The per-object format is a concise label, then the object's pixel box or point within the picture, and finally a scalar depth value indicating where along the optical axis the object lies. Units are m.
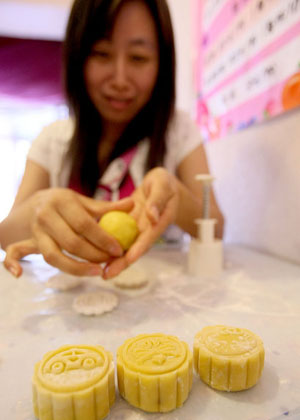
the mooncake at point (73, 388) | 0.24
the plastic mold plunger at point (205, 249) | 0.64
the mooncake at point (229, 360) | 0.28
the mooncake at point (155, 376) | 0.26
